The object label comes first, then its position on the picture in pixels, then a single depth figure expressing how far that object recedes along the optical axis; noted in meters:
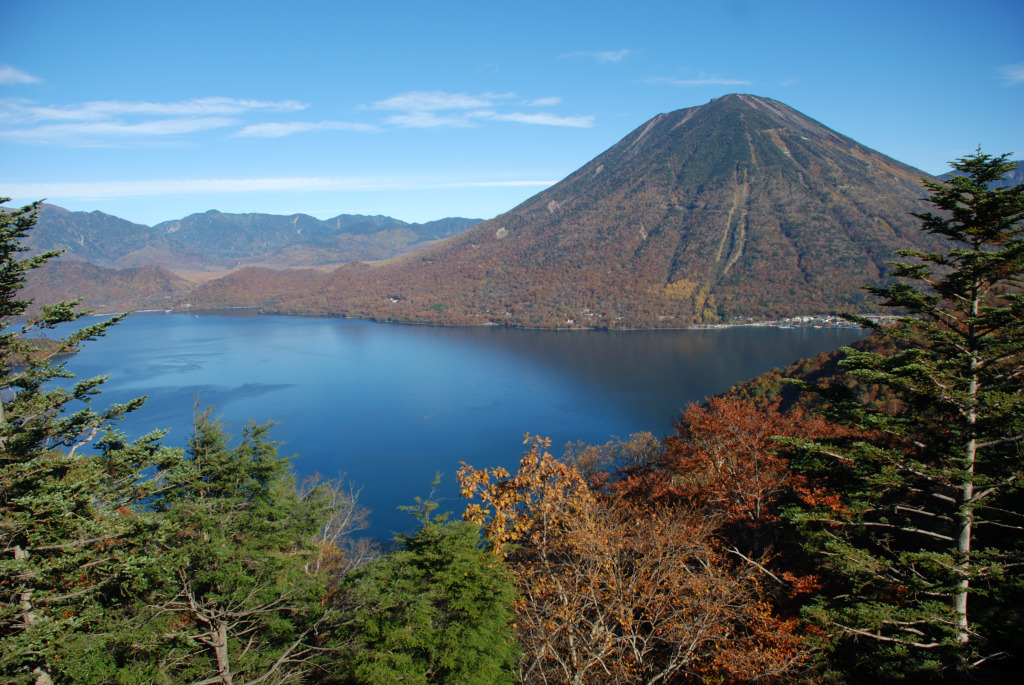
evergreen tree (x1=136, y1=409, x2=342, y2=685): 6.98
